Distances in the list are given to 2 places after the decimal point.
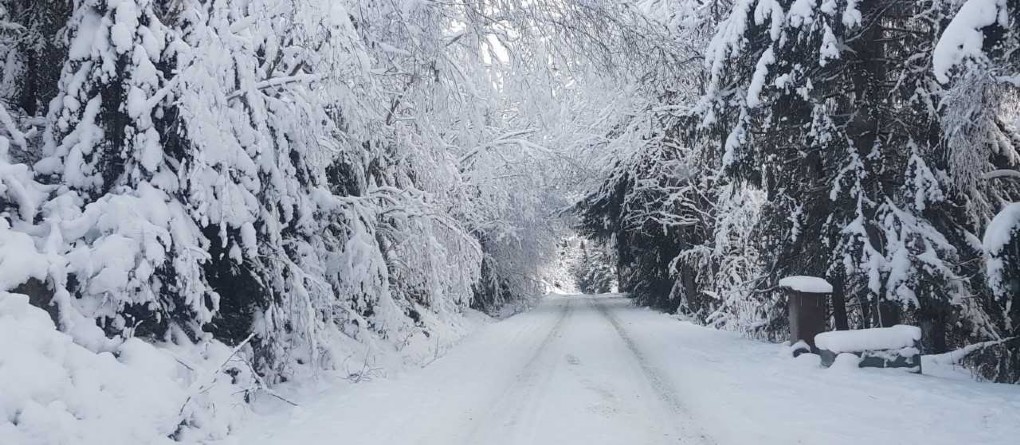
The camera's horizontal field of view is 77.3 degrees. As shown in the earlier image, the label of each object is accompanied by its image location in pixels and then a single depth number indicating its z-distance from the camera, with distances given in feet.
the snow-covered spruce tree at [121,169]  16.88
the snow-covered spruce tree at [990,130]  17.80
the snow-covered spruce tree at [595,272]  197.35
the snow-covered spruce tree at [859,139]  28.63
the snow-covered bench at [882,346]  26.55
